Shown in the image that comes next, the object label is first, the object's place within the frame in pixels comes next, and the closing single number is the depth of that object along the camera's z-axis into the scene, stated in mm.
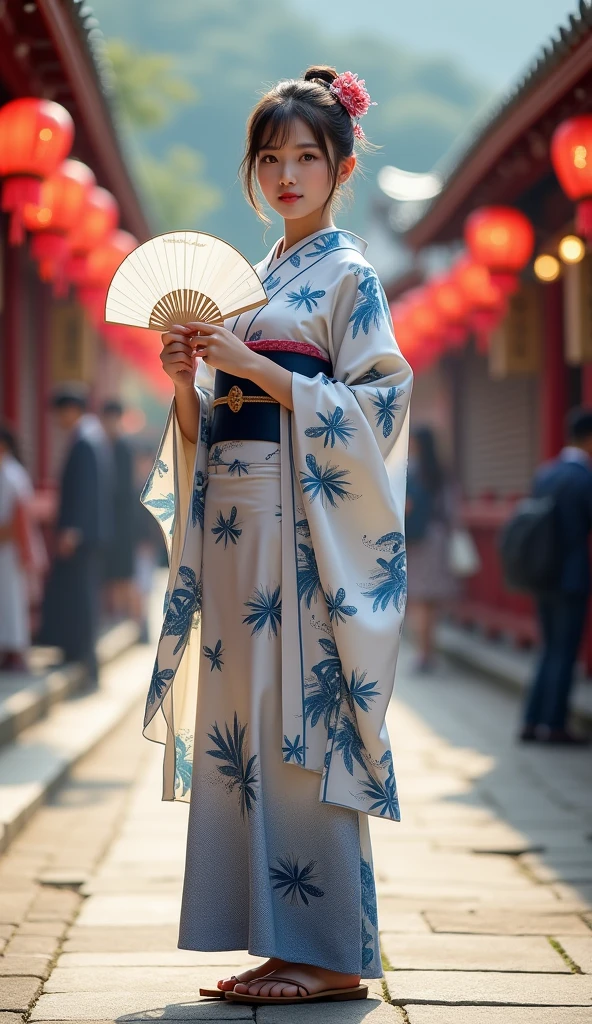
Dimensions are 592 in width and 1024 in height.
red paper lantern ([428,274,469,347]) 11875
